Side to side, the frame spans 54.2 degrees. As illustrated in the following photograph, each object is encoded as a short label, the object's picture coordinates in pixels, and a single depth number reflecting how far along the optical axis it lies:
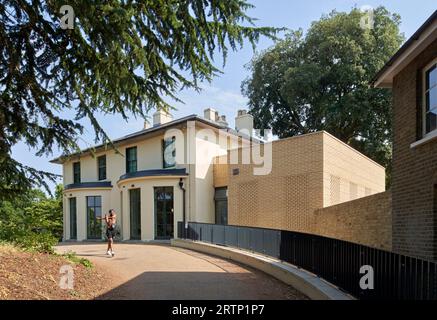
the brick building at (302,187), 17.17
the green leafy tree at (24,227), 9.39
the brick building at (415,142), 8.09
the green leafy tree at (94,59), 6.68
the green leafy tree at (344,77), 28.62
